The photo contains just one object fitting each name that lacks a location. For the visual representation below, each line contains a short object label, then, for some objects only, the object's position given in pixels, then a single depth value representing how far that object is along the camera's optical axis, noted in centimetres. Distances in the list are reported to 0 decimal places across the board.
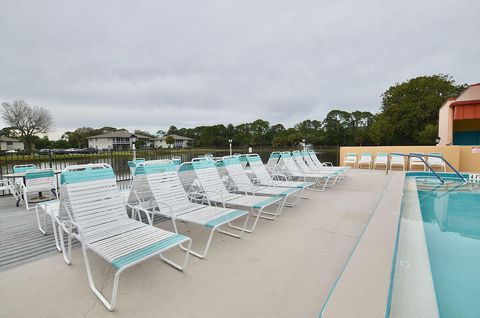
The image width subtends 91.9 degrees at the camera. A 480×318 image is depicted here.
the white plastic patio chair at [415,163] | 997
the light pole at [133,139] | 701
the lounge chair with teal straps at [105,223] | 200
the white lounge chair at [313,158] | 874
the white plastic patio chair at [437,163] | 928
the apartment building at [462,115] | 1189
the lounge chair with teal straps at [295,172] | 649
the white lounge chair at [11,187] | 475
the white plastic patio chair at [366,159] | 1095
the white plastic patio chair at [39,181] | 466
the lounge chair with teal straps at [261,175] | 509
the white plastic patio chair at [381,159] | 1047
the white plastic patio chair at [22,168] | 580
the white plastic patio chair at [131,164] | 489
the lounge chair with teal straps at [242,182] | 435
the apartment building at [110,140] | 5412
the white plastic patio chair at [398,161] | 1008
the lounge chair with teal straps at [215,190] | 363
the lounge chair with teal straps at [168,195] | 296
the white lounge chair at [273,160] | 724
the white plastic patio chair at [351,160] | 1148
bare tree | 3209
